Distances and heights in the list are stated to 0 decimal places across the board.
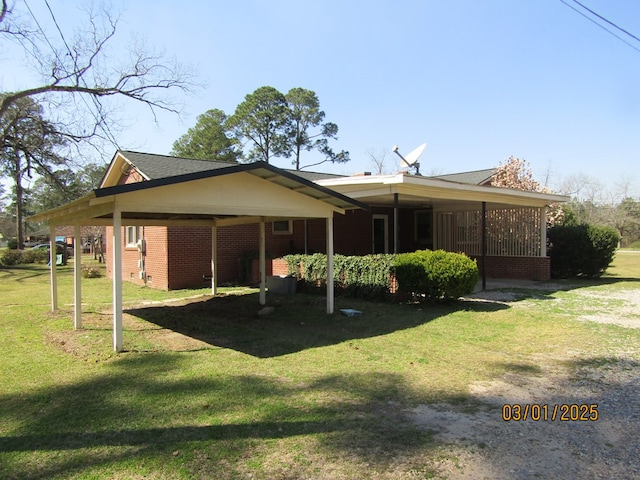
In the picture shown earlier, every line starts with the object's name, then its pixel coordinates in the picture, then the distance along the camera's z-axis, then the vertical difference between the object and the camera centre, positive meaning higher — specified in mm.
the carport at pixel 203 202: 6188 +603
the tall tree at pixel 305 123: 41156 +10954
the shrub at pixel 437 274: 9258 -773
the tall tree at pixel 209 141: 39500 +8900
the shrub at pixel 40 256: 32719 -1203
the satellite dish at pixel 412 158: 13973 +2601
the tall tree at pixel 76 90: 18531 +6488
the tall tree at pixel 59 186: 25222 +5014
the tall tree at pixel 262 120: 39688 +10762
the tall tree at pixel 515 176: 20844 +2939
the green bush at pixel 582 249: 15367 -419
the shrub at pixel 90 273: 19516 -1492
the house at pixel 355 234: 13875 +166
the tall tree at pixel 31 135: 21406 +5357
